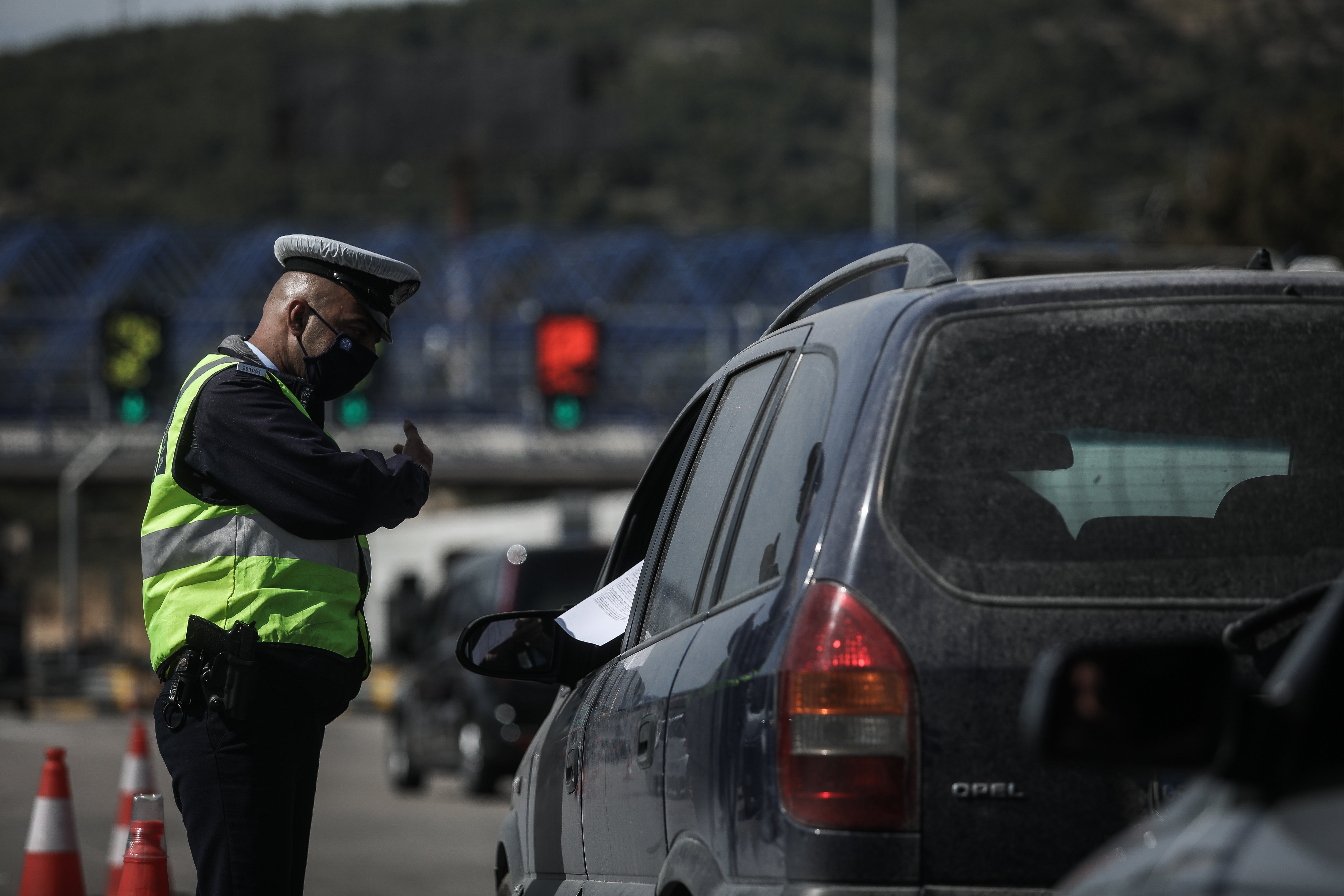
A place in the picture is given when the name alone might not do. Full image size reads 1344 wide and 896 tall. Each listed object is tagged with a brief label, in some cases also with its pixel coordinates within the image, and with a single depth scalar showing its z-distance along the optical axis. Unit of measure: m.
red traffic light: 63.94
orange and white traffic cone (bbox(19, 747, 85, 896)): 13.34
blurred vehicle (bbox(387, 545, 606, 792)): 29.48
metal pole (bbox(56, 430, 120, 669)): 69.87
